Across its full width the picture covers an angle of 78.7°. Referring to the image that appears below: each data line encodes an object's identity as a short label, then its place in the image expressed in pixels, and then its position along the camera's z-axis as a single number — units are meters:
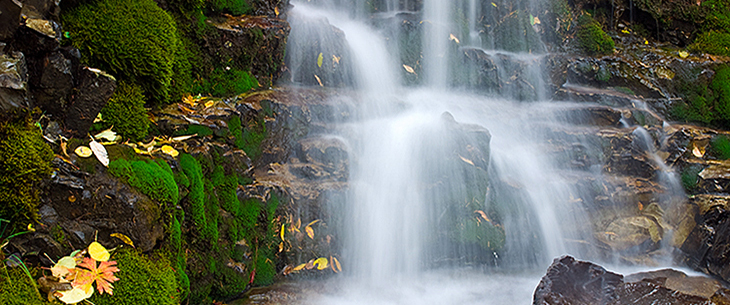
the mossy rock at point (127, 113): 3.54
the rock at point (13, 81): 2.66
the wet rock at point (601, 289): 4.08
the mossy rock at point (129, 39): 3.50
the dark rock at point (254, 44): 5.41
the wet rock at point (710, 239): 5.51
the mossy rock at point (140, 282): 2.78
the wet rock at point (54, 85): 3.00
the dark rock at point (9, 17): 2.73
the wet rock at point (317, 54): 6.72
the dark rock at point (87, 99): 3.19
